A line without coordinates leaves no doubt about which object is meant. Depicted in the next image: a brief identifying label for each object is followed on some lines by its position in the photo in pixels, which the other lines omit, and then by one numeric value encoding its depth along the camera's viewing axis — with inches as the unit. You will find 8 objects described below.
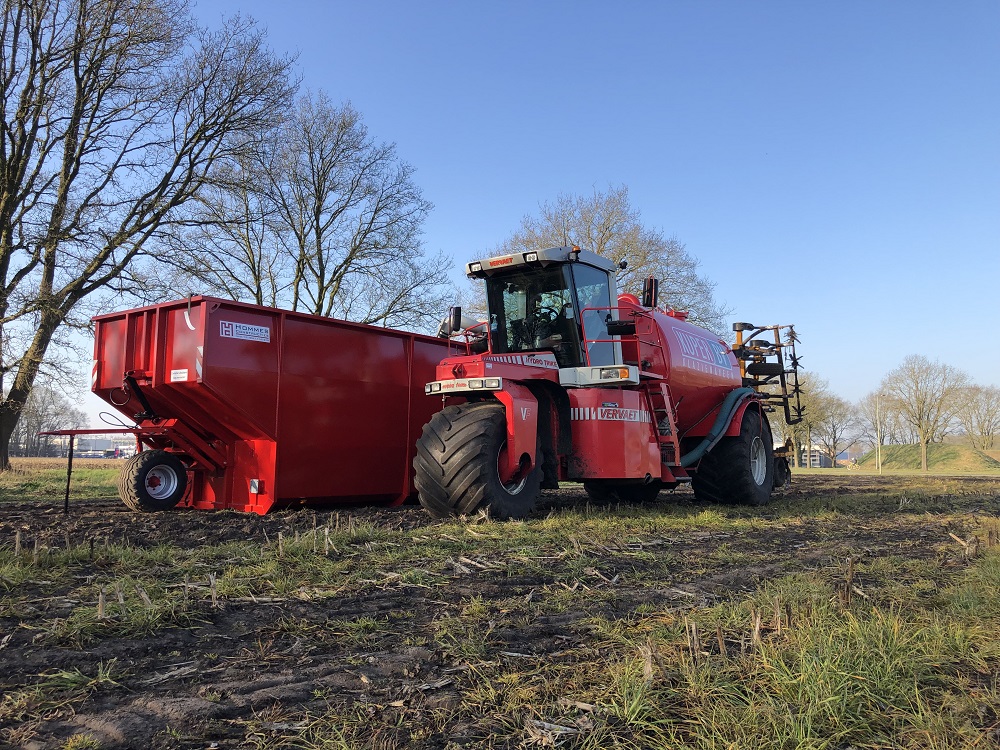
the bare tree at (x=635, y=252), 1118.4
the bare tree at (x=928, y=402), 2081.7
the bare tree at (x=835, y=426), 2415.1
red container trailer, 310.8
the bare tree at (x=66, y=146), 645.9
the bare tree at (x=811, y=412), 2042.3
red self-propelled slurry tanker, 272.1
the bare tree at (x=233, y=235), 771.4
